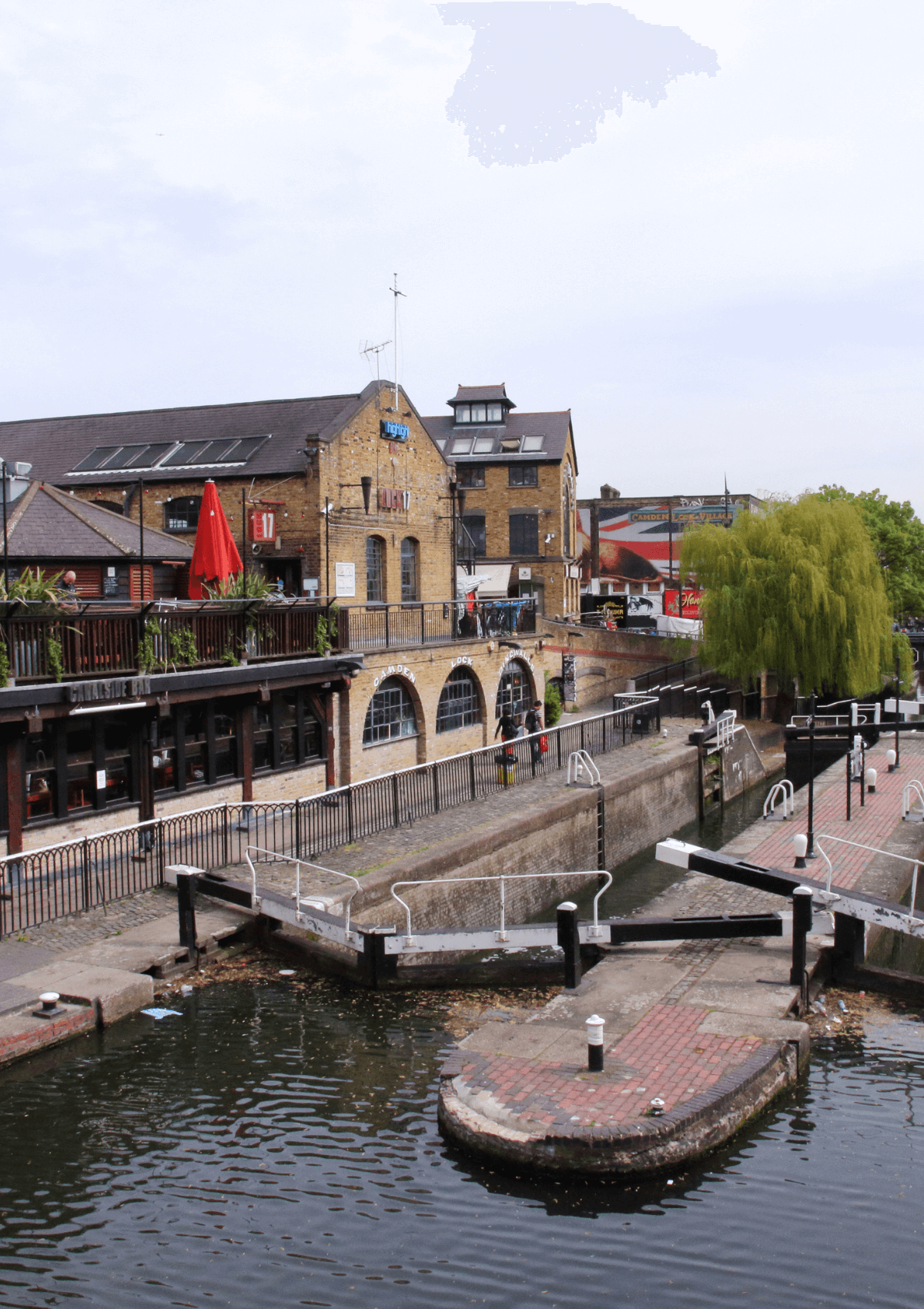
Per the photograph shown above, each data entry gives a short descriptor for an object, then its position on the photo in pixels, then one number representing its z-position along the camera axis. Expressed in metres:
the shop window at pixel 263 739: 18.69
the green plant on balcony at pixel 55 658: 13.84
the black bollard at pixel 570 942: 11.24
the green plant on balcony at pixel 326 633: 19.38
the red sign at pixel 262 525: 22.03
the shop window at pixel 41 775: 14.31
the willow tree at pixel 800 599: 32.75
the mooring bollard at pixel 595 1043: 8.94
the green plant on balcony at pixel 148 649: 15.16
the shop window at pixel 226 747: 17.67
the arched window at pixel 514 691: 28.34
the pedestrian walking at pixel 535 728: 22.53
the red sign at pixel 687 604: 51.28
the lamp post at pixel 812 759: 16.17
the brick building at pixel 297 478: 22.56
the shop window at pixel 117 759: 15.55
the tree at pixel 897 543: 49.00
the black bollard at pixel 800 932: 11.23
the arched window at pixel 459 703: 25.23
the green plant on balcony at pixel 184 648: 15.86
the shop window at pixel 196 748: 16.97
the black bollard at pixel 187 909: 12.09
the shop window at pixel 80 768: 14.93
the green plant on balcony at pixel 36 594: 13.77
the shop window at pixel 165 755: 16.33
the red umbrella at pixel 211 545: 17.11
